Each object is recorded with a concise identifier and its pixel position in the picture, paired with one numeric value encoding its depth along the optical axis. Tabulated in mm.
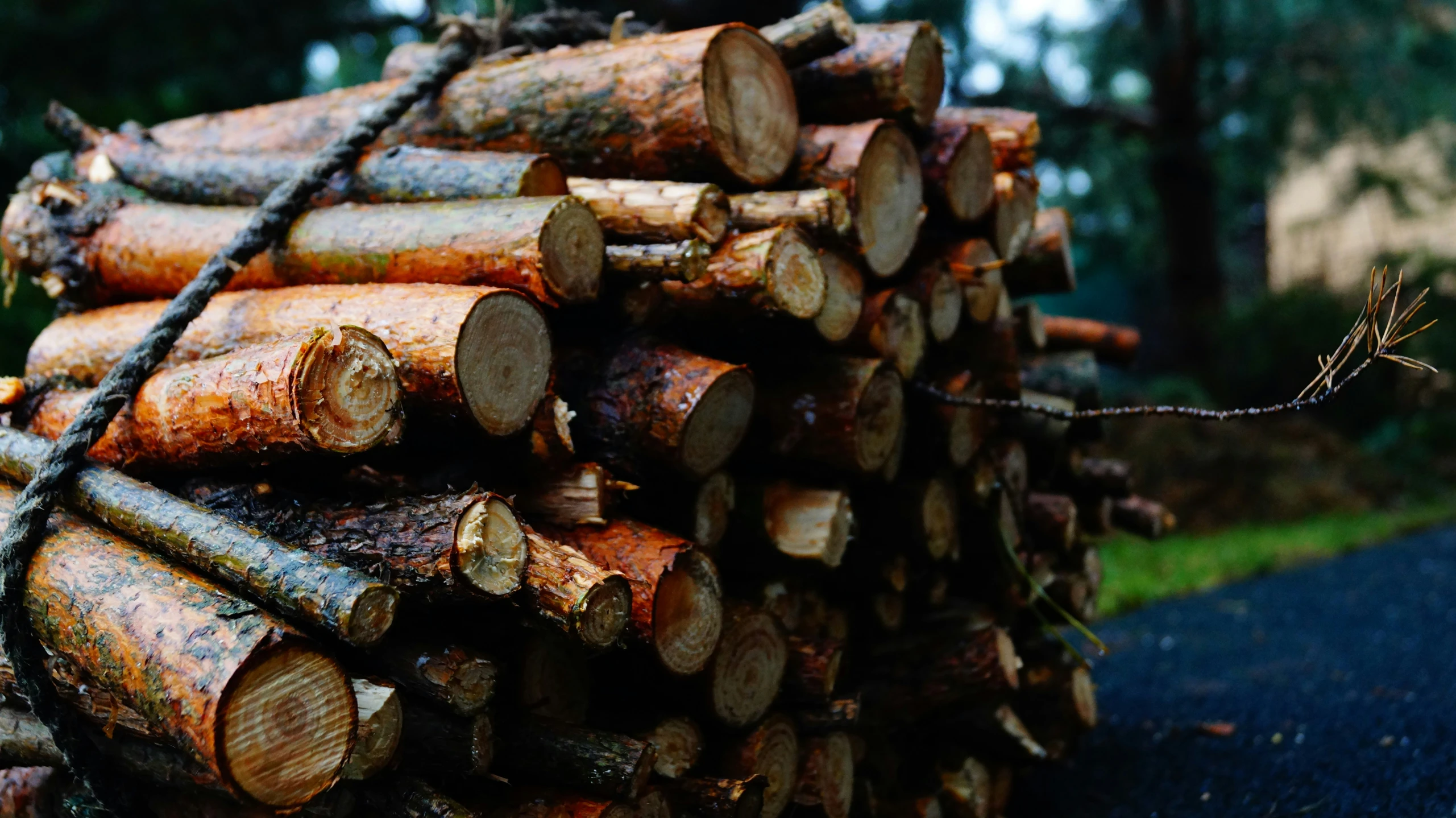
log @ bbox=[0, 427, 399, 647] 1637
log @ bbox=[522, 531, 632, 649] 1814
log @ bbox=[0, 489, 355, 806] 1534
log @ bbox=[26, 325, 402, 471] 1739
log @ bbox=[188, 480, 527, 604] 1771
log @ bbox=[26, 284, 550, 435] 1897
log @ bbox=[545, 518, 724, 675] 1997
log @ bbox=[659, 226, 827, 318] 2186
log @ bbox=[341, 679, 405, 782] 1717
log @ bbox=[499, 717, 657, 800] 1942
